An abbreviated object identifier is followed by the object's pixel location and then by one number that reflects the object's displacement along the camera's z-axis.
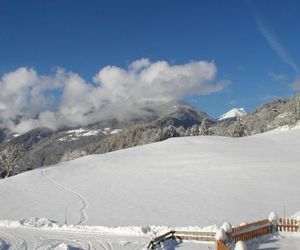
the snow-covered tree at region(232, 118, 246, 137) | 87.95
